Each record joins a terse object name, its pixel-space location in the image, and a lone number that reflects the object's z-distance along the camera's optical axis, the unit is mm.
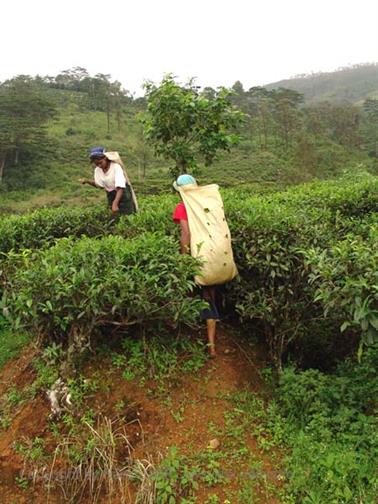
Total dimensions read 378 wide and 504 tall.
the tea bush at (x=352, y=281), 2754
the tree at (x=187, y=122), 5961
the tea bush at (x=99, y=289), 3338
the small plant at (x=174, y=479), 2906
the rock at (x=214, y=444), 3279
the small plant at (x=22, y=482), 3205
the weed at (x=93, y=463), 3086
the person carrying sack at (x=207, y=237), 3854
